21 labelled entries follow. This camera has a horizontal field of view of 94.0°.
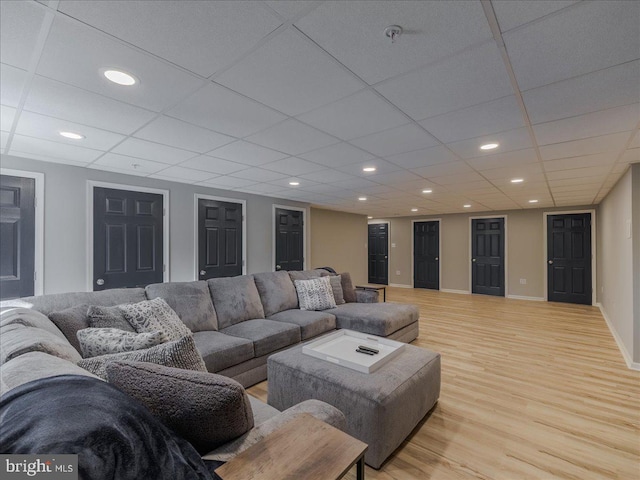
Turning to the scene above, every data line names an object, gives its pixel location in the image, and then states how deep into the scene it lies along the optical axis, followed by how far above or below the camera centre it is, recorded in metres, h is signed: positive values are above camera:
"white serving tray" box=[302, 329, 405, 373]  2.13 -0.88
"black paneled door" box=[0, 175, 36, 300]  3.16 +0.06
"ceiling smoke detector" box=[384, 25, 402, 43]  1.26 +0.90
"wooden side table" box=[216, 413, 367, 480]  0.93 -0.72
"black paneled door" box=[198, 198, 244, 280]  4.87 +0.05
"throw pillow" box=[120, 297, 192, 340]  2.22 -0.59
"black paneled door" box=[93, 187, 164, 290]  3.83 +0.05
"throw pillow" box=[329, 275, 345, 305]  4.39 -0.70
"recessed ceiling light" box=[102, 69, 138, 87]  1.62 +0.92
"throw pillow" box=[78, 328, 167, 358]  1.55 -0.53
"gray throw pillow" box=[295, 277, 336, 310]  3.99 -0.72
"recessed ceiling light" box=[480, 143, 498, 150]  2.71 +0.88
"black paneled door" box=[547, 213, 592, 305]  6.66 -0.38
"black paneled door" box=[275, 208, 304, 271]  6.03 +0.05
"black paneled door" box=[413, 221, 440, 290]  8.82 -0.40
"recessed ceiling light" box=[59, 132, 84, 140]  2.55 +0.93
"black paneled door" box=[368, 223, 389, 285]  9.93 -0.39
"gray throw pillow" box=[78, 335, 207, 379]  1.27 -0.50
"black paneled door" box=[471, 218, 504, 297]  7.77 -0.39
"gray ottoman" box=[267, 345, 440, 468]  1.78 -0.99
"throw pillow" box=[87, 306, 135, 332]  2.05 -0.54
